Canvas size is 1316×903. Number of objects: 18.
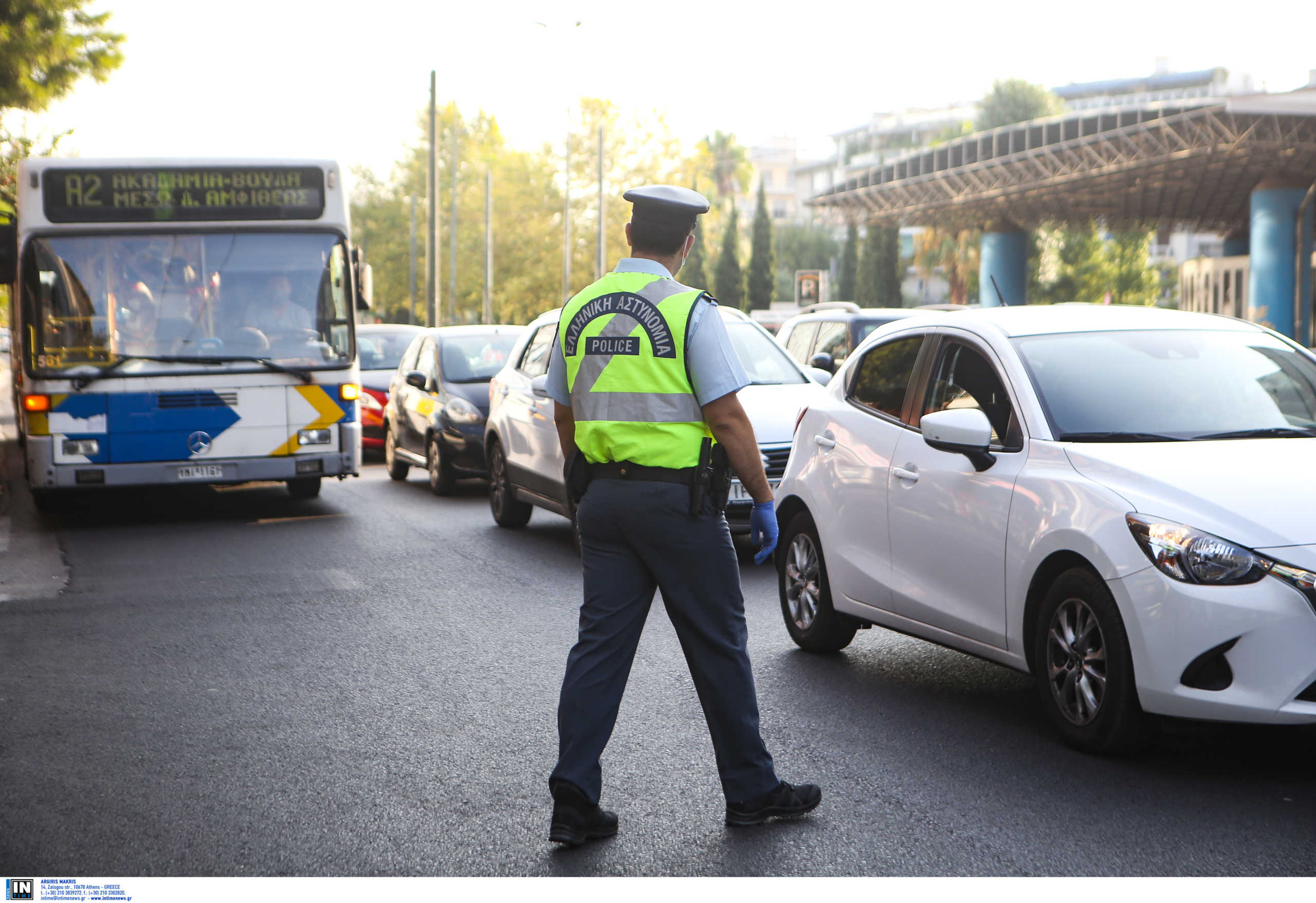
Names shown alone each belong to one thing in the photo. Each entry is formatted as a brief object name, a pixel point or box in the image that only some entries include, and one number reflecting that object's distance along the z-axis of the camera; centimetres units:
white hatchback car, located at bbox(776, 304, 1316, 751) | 463
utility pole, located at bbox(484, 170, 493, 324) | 5390
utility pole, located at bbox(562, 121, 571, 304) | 5388
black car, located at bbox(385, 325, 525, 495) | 1421
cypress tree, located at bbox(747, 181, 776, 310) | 8744
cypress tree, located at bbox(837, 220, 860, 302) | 8712
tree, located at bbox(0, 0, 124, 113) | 1392
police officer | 419
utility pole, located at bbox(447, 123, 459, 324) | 6134
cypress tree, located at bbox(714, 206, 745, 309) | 7850
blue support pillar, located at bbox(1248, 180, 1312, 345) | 3888
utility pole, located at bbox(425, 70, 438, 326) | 3494
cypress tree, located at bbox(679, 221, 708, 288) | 8188
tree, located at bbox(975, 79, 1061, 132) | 7756
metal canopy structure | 3534
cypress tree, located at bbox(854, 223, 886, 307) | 8038
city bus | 1205
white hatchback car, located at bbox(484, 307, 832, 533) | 976
